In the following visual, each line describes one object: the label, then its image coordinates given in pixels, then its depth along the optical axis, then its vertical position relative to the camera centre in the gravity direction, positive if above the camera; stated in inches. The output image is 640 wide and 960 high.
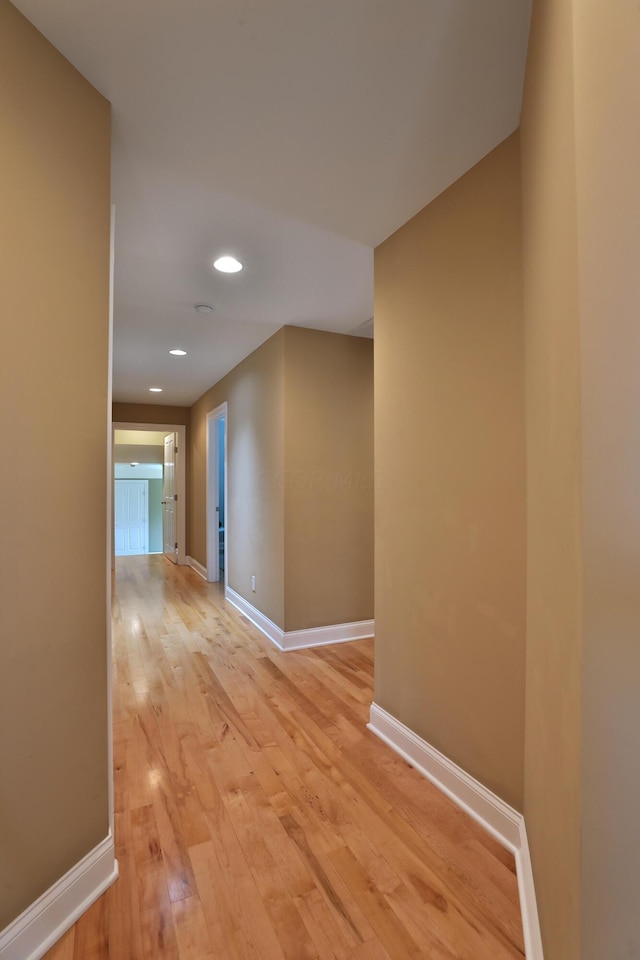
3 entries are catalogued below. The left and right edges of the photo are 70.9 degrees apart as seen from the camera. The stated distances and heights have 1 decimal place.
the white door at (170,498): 292.5 -10.4
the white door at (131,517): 408.2 -31.0
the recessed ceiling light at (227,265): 96.9 +48.1
